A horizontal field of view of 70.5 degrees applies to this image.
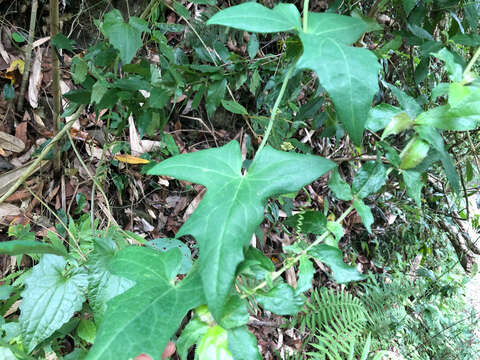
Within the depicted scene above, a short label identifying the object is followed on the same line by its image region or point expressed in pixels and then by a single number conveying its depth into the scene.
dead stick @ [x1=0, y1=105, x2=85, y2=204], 0.87
